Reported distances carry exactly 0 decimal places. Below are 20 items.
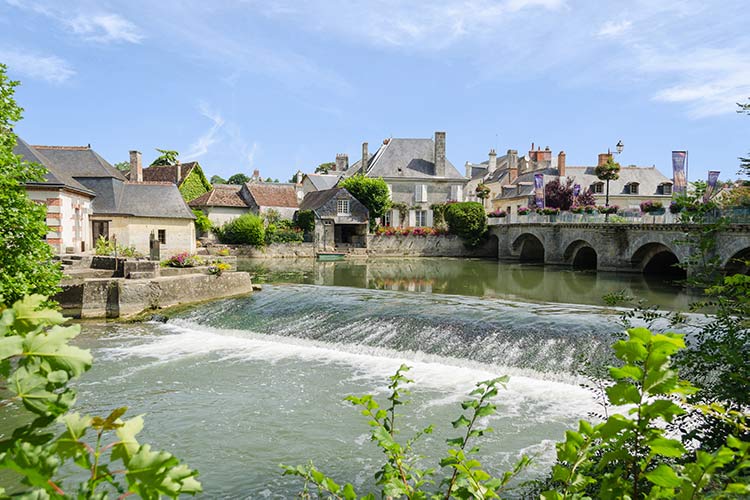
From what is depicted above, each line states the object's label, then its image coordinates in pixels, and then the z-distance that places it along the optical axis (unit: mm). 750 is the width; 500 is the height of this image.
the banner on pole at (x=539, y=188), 39391
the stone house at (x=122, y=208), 26156
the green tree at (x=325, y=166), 91188
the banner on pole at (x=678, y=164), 28062
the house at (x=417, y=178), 45438
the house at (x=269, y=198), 44250
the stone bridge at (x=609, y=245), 20203
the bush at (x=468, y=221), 40344
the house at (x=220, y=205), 42562
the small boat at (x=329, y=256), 38031
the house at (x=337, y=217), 41031
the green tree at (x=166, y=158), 58531
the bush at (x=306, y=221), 41325
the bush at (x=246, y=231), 38438
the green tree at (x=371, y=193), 42656
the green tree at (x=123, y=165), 90675
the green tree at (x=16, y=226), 7254
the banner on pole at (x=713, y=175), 28641
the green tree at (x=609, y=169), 30531
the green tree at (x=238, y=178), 105638
